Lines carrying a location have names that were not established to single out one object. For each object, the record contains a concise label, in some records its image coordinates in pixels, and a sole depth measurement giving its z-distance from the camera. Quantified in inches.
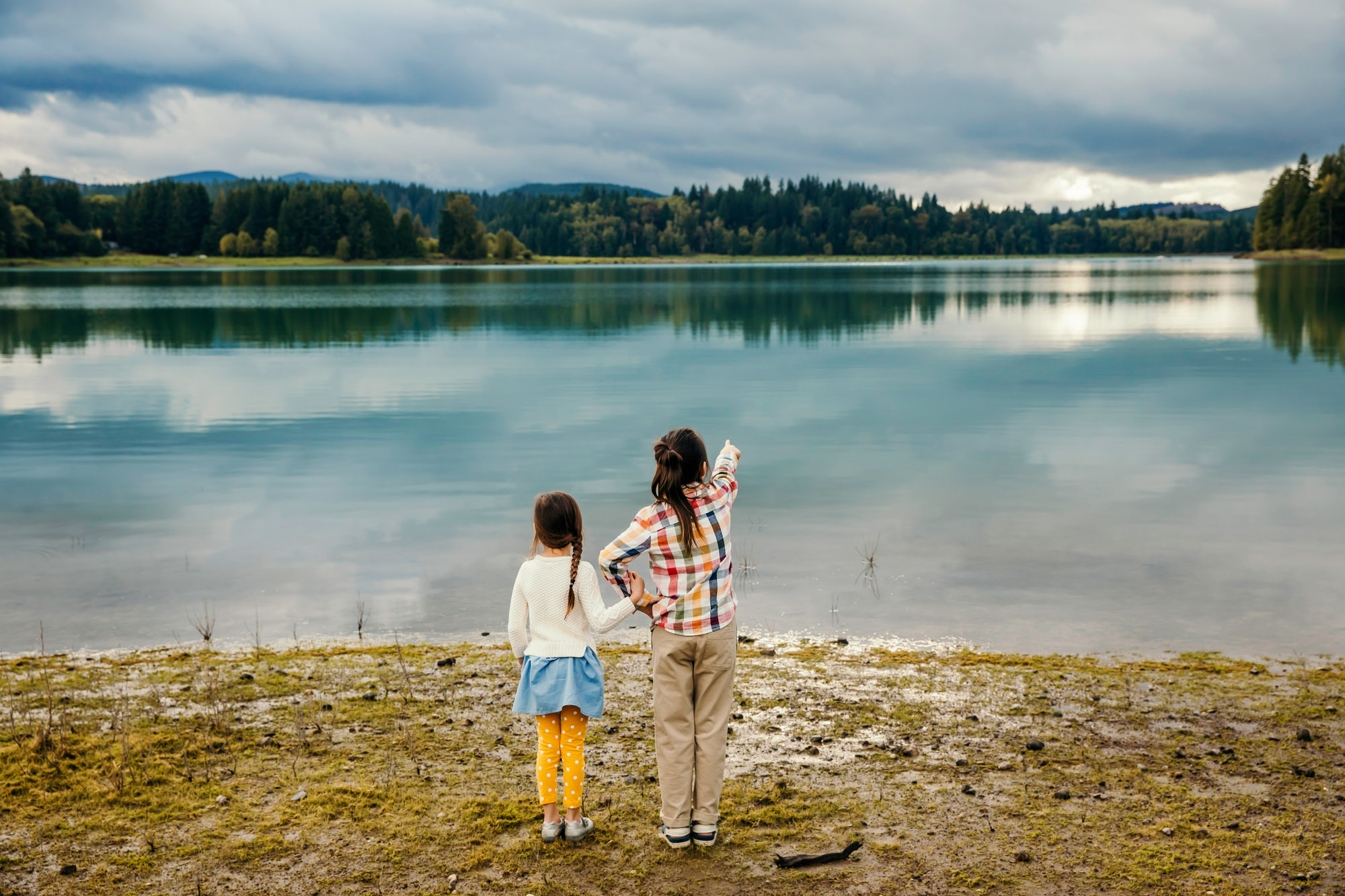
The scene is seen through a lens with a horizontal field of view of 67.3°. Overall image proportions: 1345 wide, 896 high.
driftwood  236.7
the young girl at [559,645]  247.6
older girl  243.9
